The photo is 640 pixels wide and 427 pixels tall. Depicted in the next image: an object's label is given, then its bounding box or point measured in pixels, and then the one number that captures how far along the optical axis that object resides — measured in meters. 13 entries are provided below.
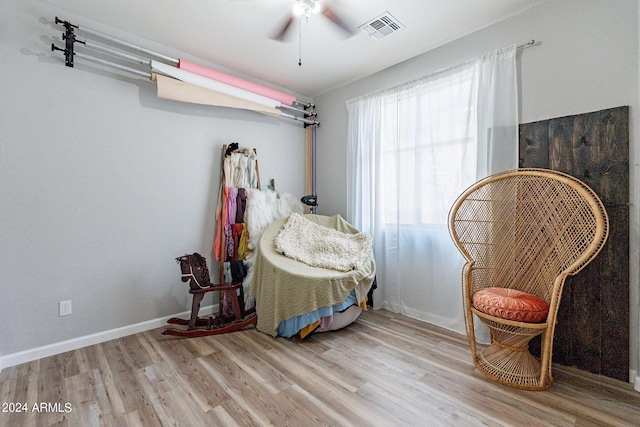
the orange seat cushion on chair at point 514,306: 1.70
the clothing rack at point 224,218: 2.99
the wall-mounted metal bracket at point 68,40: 2.08
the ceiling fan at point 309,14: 2.03
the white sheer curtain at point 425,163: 2.36
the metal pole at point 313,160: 3.96
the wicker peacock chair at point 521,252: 1.71
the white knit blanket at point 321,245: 2.61
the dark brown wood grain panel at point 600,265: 1.81
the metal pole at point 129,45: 2.23
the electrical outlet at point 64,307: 2.21
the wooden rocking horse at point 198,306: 2.45
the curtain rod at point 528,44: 2.18
